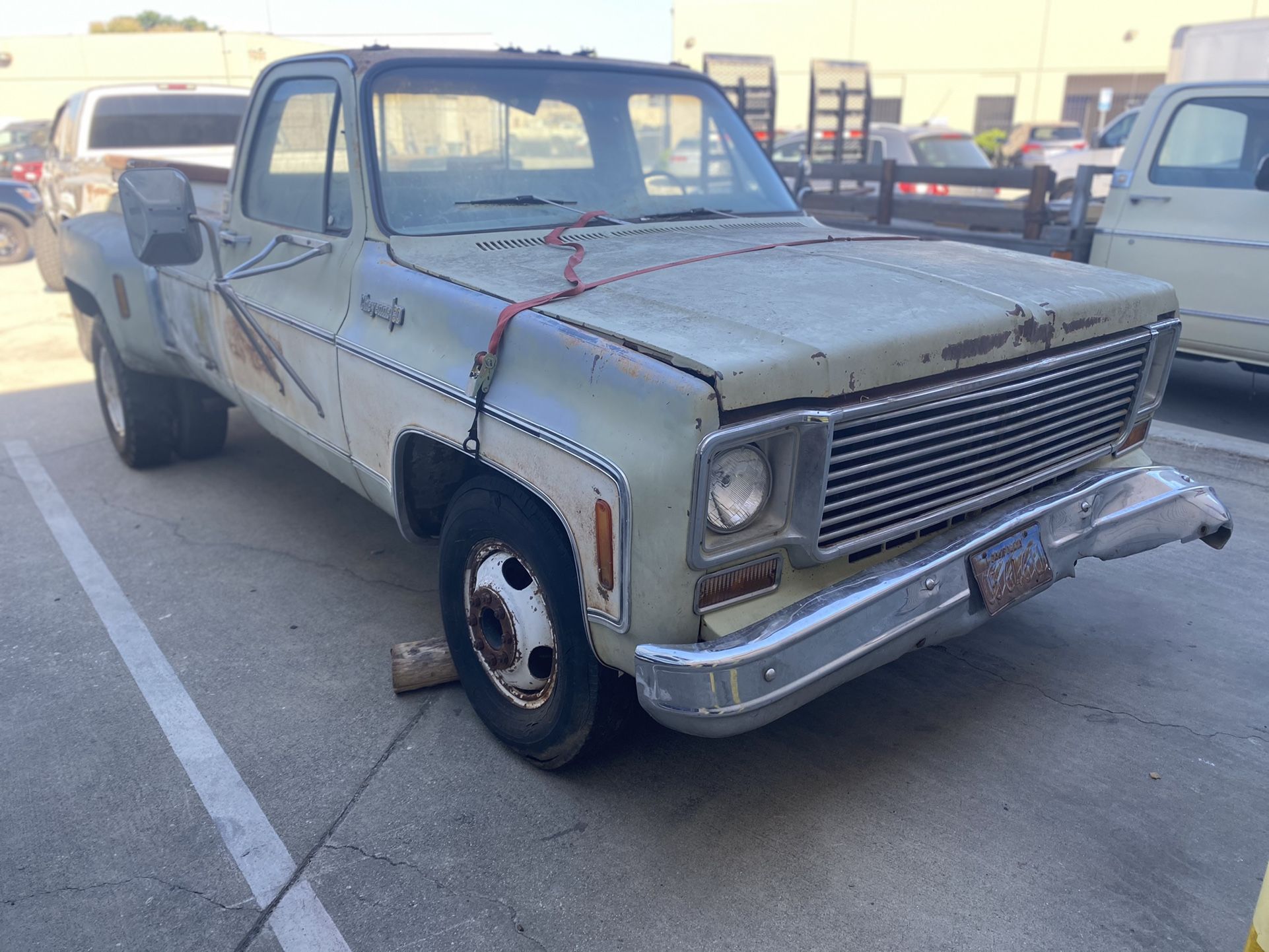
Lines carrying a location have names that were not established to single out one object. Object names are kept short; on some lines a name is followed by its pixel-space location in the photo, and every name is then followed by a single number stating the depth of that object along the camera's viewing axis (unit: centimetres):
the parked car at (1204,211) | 575
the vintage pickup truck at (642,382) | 223
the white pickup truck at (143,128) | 935
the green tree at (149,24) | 5073
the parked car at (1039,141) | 2277
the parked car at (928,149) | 1089
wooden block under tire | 328
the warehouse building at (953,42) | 3484
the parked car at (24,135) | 1616
